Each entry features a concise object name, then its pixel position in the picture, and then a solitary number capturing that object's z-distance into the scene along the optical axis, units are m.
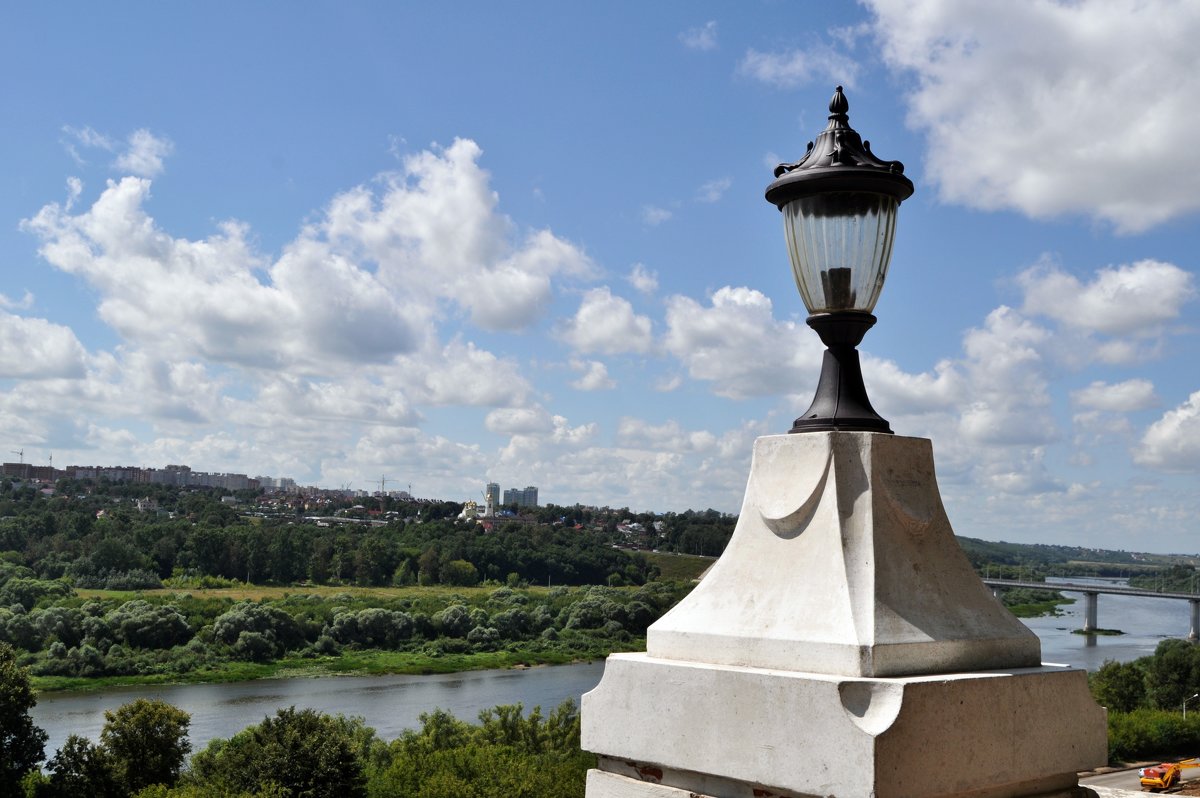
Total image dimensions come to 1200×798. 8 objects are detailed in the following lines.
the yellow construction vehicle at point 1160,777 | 23.97
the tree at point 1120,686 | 36.75
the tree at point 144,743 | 23.14
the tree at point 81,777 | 22.34
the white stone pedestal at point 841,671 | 1.82
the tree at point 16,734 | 22.61
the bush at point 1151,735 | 31.67
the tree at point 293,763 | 20.75
